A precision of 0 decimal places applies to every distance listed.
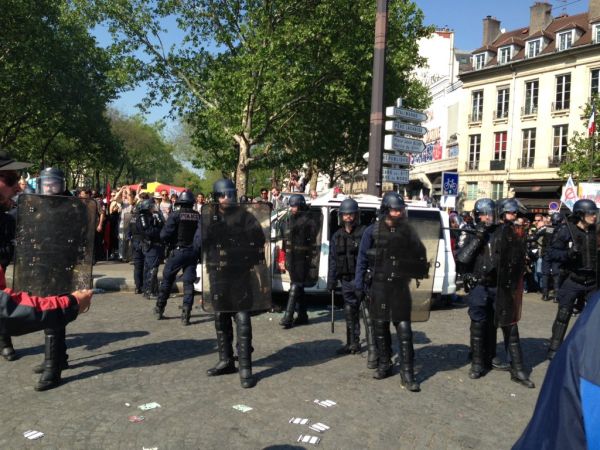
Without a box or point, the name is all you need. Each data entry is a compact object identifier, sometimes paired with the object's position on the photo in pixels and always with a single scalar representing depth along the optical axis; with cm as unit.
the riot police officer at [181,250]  773
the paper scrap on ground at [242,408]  442
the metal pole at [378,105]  1070
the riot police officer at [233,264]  517
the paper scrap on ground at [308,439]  383
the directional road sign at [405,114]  1074
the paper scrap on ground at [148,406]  440
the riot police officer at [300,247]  798
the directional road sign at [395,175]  1119
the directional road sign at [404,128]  1083
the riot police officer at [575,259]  621
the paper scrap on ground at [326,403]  457
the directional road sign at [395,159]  1115
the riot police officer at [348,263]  633
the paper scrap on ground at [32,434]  379
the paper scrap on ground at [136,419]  412
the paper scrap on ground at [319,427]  405
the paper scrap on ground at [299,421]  416
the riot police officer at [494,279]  546
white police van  888
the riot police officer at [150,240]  916
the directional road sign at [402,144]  1102
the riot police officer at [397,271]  517
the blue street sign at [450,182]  1557
